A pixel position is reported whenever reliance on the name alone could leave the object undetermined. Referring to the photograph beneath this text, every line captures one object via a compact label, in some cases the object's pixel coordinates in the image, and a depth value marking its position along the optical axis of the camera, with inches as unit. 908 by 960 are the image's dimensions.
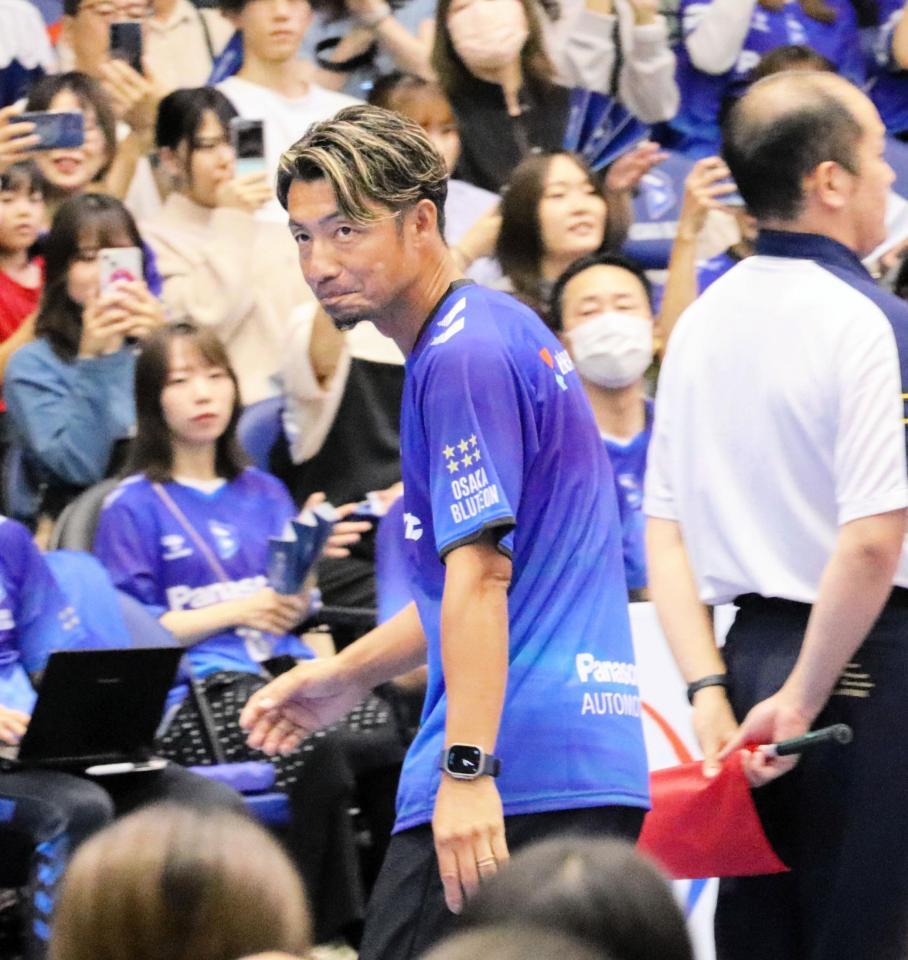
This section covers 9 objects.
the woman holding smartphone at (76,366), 517.3
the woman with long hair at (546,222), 553.3
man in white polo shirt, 295.6
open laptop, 419.8
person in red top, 564.4
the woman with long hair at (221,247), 573.6
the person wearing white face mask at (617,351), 505.0
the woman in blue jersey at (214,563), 462.0
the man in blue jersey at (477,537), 249.9
